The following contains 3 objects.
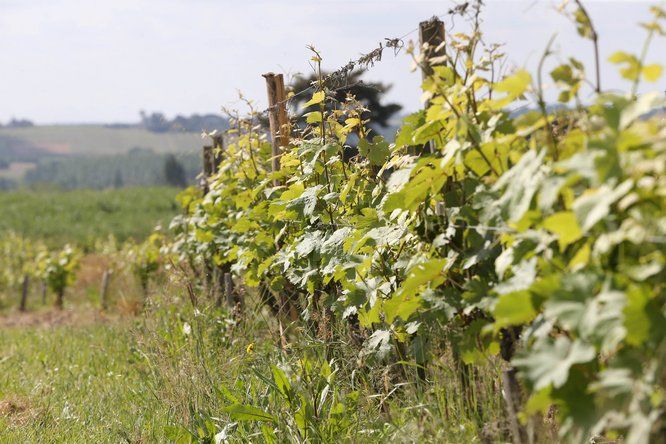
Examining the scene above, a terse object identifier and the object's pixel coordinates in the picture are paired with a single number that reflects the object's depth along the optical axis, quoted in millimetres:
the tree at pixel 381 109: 29184
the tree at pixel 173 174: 106438
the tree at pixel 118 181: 155500
